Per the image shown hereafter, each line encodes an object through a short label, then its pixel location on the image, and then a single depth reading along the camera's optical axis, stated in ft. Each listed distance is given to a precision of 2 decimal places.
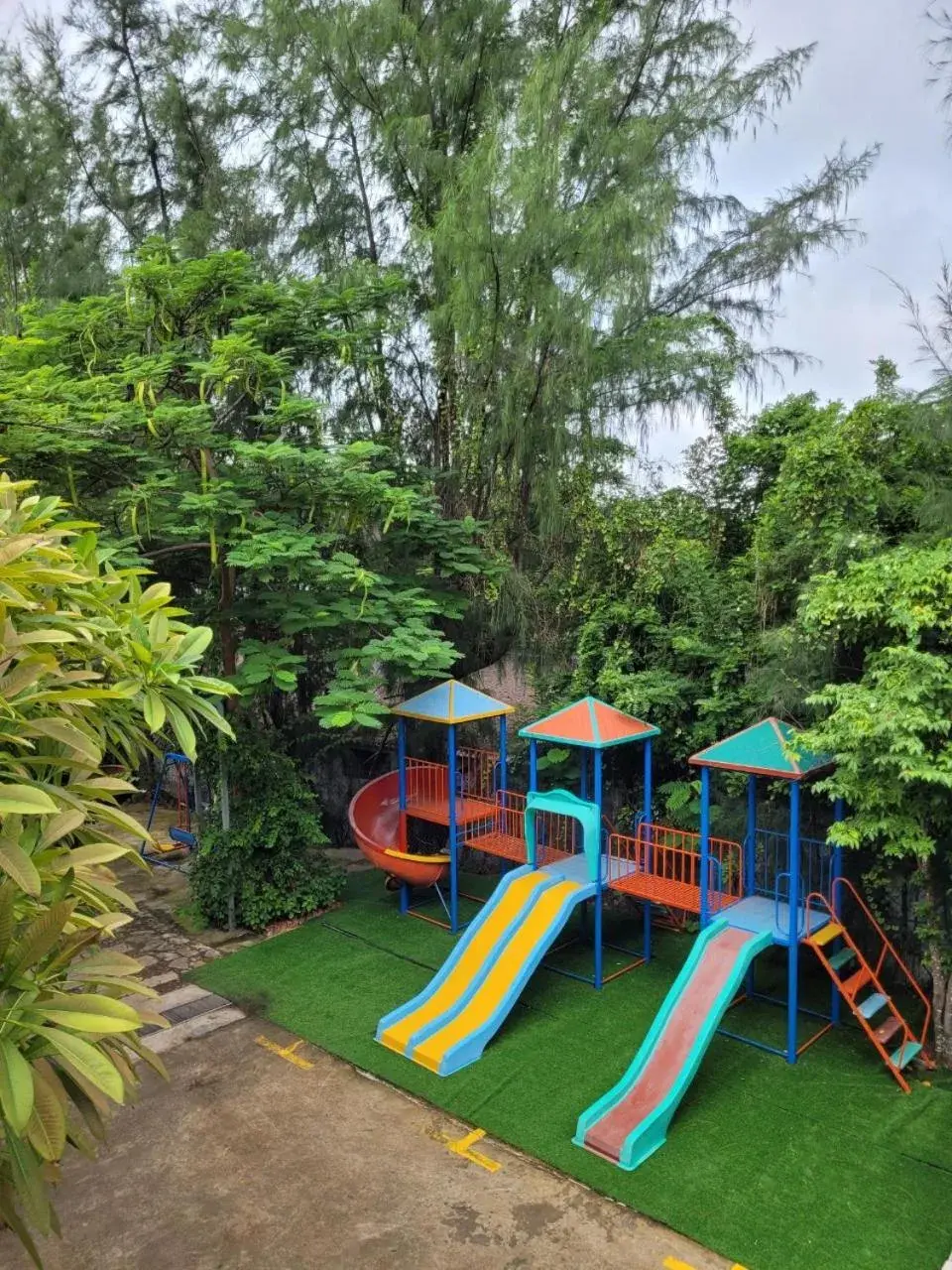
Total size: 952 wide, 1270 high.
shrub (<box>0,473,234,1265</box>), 6.04
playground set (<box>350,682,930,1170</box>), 17.48
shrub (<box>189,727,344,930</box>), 26.05
